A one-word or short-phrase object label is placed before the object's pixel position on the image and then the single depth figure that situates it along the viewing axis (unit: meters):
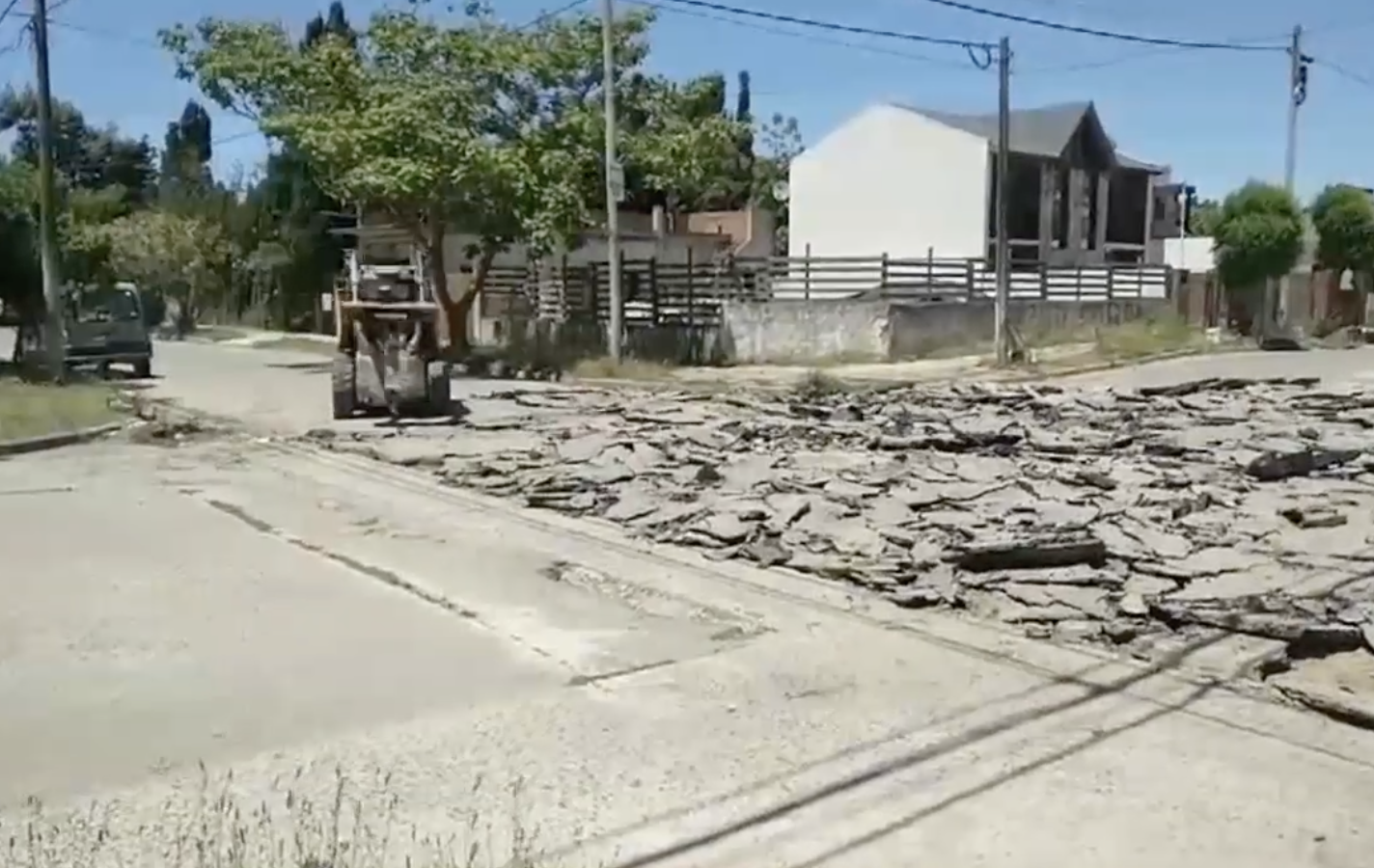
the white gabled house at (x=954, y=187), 41.25
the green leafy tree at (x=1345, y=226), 39.72
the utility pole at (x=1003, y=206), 27.77
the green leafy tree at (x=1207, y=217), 37.74
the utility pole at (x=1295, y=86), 38.28
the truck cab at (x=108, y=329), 27.22
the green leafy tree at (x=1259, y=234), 35.72
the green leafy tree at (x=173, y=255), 51.44
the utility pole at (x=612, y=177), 27.17
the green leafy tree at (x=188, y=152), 65.44
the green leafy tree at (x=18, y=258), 26.39
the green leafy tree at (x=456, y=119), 28.16
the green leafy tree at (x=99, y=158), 74.94
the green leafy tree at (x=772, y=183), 63.06
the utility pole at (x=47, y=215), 22.70
